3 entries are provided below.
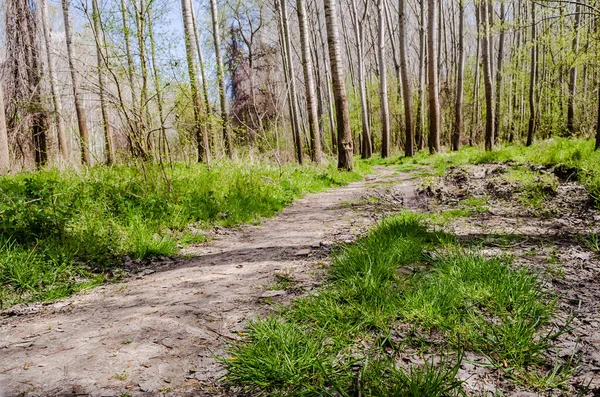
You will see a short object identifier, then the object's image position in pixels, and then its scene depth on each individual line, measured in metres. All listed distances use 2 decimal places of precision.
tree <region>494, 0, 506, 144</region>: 15.50
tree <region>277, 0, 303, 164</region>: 13.48
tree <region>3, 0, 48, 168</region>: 11.72
